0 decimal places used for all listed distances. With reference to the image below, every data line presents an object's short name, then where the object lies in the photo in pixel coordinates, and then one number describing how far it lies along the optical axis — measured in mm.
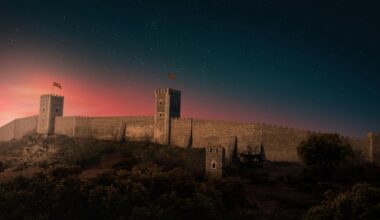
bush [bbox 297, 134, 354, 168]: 56312
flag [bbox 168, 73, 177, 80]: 74375
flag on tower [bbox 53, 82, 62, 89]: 85875
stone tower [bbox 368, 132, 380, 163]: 56188
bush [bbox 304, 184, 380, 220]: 32678
